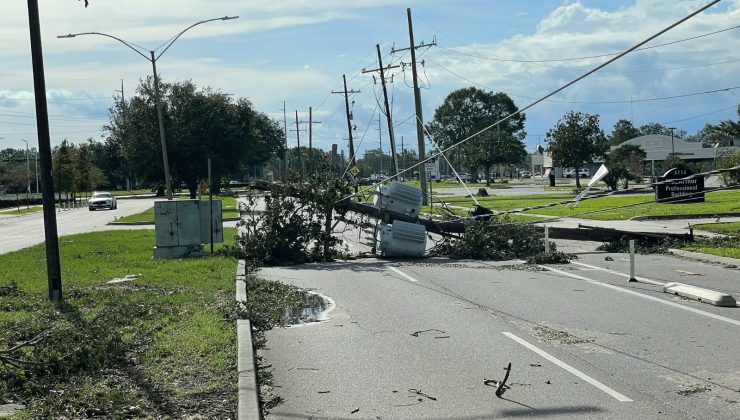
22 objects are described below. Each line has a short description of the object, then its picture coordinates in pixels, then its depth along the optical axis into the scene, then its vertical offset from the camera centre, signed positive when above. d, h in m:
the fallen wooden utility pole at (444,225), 21.73 -1.54
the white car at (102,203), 67.58 -1.56
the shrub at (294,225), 21.06 -1.27
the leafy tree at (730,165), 44.20 -0.68
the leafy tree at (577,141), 71.12 +1.63
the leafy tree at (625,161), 59.74 -0.40
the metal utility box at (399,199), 21.58 -0.75
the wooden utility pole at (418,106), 43.94 +3.29
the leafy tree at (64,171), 77.62 +1.39
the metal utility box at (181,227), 21.45 -1.19
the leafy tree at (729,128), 33.19 +1.02
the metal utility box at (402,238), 21.17 -1.73
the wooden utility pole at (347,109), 71.44 +5.55
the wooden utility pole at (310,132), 88.38 +4.53
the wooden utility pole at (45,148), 13.41 +0.62
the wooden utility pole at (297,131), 106.60 +5.48
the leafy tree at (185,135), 64.00 +3.44
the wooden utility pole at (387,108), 49.53 +3.90
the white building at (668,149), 125.91 +1.04
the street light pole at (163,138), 37.53 +1.95
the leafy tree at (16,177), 91.13 +1.27
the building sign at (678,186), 38.75 -1.43
